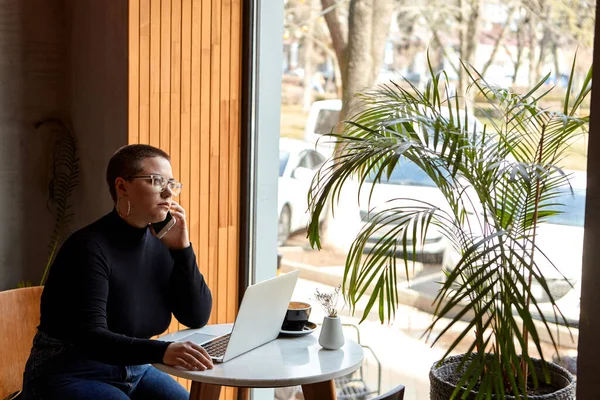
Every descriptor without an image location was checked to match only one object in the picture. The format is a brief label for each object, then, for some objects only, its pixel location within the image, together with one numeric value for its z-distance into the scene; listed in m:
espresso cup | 2.86
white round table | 2.42
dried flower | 2.77
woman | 2.52
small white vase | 2.70
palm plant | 2.21
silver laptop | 2.52
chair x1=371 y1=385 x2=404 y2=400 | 1.96
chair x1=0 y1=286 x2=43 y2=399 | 2.95
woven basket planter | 2.48
